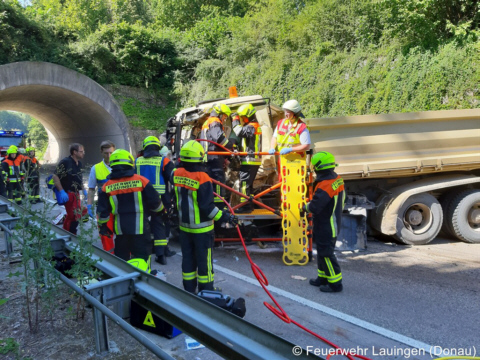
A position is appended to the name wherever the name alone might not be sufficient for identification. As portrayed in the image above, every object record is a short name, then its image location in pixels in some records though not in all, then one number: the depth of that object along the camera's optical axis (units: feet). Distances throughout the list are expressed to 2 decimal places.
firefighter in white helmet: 18.61
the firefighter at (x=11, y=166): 32.35
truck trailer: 20.88
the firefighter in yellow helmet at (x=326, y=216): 15.06
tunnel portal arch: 50.26
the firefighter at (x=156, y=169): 18.20
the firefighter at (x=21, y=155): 33.11
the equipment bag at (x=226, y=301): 10.36
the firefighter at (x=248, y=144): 20.95
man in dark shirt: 20.06
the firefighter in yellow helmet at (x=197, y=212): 13.25
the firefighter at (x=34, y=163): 29.19
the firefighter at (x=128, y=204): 13.57
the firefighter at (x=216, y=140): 20.84
